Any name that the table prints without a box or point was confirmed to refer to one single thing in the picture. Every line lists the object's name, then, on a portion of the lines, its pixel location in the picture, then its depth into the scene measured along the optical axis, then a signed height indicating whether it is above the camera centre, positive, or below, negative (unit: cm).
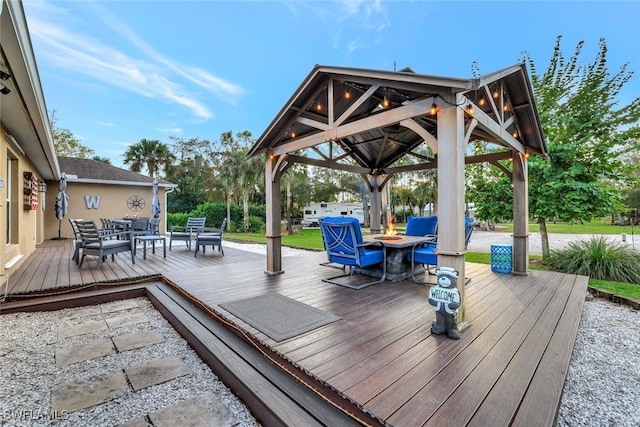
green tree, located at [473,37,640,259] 614 +169
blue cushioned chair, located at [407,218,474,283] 441 -68
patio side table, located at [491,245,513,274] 507 -85
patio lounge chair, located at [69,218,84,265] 554 -54
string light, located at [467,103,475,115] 278 +108
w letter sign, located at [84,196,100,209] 1129 +66
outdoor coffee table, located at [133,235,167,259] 636 -53
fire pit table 448 -76
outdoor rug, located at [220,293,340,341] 267 -111
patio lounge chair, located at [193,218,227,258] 703 -62
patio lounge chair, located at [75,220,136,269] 527 -53
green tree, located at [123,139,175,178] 2195 +504
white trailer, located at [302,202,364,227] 2605 +37
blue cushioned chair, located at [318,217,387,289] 416 -50
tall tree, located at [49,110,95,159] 1953 +558
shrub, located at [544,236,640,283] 568 -108
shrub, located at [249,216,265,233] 1859 -65
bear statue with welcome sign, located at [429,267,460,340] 246 -79
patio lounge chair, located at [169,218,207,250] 766 -37
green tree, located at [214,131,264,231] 1578 +246
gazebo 266 +122
